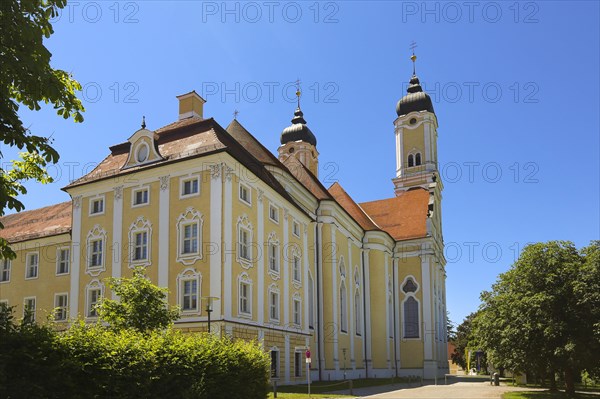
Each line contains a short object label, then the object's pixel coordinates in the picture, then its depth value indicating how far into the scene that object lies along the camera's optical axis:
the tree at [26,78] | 8.95
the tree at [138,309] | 23.22
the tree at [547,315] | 27.16
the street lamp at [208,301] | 24.21
